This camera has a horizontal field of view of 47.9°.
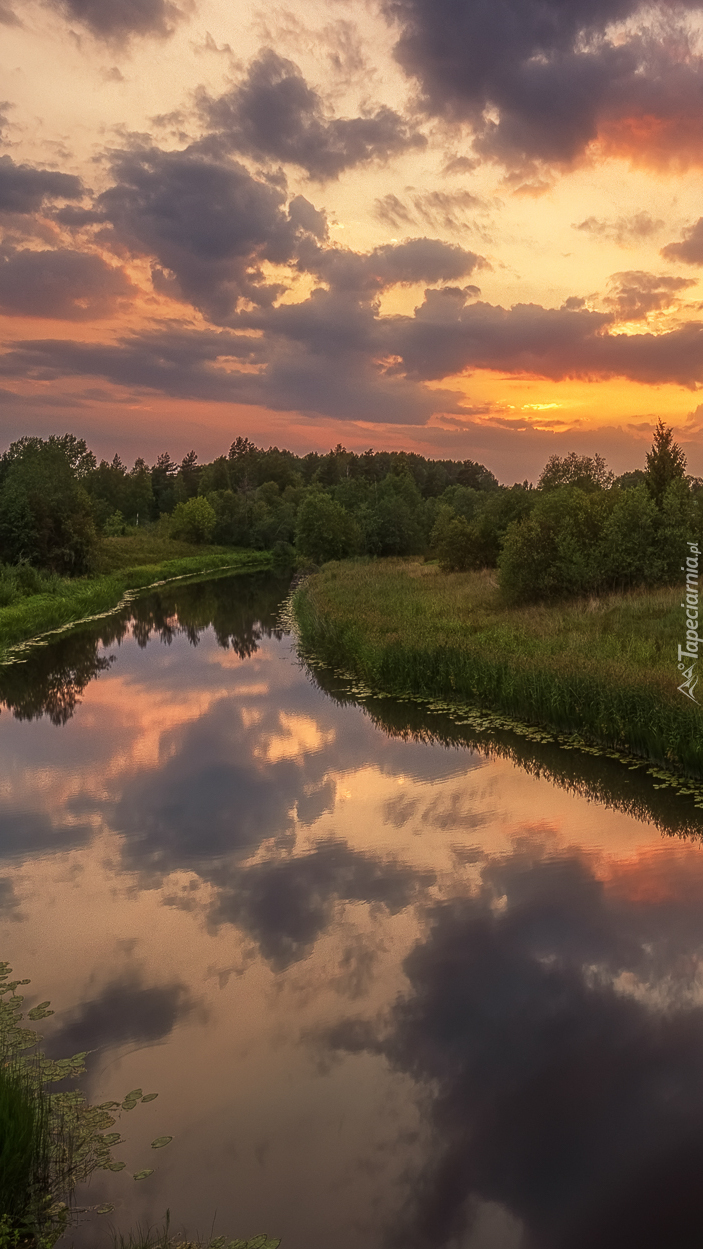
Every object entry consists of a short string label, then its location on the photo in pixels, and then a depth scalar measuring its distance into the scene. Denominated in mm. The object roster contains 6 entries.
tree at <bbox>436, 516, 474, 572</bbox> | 47031
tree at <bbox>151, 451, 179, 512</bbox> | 134375
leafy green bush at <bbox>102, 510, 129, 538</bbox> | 84212
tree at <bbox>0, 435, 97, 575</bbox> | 47438
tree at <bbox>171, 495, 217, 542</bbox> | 94188
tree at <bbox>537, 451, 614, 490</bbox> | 47803
